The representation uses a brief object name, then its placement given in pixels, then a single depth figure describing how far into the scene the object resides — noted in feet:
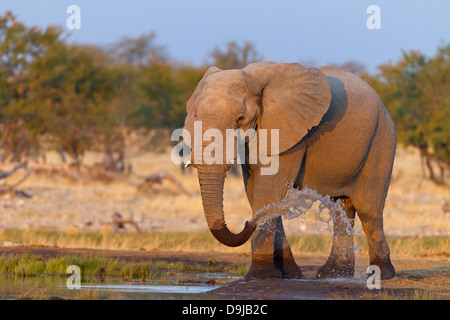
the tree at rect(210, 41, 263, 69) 131.54
